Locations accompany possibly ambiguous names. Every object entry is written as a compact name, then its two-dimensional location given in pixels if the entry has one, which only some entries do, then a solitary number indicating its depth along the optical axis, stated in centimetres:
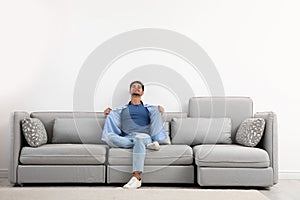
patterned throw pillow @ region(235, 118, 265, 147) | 461
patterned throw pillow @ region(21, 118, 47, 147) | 456
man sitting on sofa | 439
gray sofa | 438
